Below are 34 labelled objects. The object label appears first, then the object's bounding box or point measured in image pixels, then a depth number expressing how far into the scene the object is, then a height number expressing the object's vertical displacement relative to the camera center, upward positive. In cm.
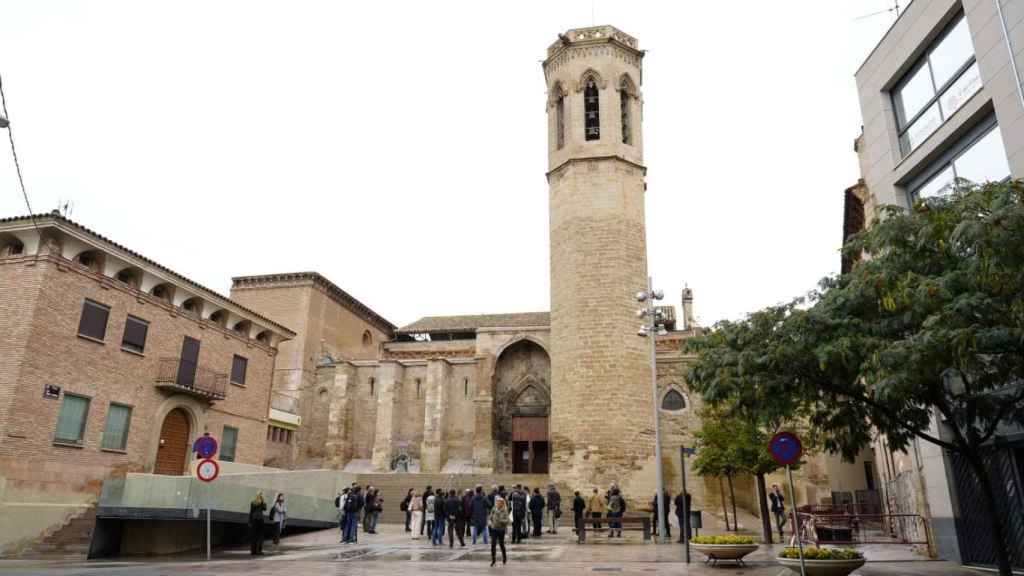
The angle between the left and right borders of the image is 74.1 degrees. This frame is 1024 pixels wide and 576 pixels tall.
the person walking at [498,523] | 1247 -50
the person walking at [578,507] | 1931 -29
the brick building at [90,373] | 1655 +317
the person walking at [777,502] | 2040 -8
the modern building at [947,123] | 1073 +649
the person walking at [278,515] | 1738 -57
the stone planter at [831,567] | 989 -93
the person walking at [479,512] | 1742 -42
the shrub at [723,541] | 1224 -74
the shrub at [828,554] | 1012 -78
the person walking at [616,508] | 1847 -30
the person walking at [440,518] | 1720 -58
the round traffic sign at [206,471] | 1289 +36
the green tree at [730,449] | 1867 +138
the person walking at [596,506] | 1938 -27
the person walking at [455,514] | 1689 -47
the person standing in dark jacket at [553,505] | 1995 -25
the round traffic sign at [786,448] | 936 +68
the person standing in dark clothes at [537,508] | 1922 -33
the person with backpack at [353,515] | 1720 -54
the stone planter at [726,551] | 1212 -90
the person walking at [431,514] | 1832 -51
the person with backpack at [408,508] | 2059 -41
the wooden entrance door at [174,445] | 2125 +138
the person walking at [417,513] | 1917 -52
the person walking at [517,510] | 1730 -36
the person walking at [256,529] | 1546 -82
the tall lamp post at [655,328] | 1799 +459
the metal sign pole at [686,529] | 1271 -56
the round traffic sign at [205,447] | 1286 +81
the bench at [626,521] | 1675 -60
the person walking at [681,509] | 1370 -26
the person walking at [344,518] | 1753 -63
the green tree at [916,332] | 733 +199
